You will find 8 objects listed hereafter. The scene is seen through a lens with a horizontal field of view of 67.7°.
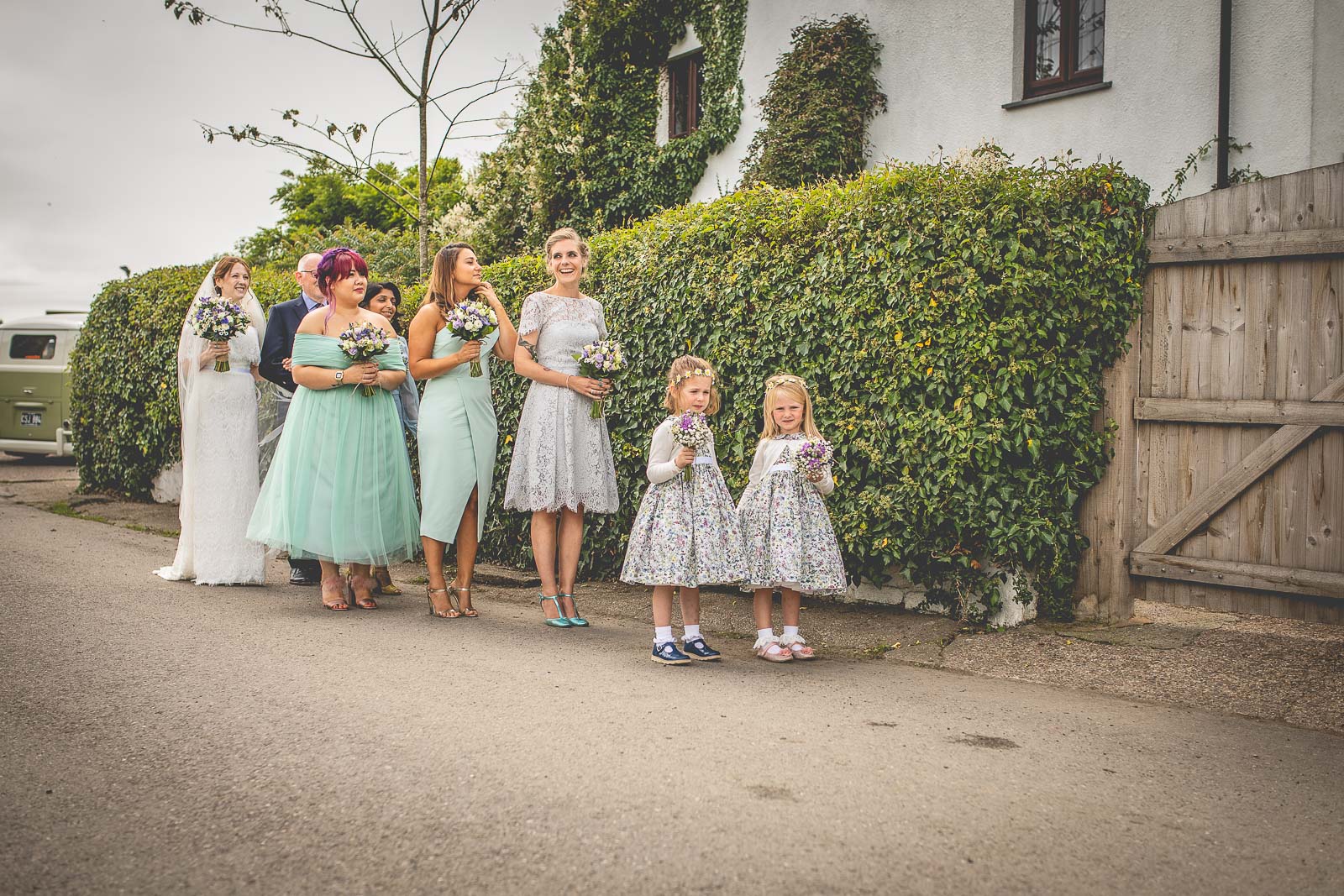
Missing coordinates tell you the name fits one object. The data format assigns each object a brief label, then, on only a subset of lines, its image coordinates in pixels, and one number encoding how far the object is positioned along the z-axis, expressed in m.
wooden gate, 5.32
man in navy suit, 7.37
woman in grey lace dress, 6.06
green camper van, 17.94
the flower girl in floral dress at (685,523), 5.18
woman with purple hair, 6.39
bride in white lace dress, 7.32
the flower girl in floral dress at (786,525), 5.20
